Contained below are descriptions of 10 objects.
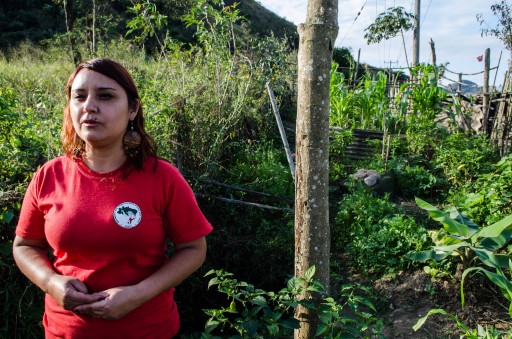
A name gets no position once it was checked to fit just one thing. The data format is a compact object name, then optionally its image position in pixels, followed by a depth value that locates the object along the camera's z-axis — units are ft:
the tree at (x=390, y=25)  38.88
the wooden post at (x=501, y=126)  23.02
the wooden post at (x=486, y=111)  25.59
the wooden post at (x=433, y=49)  35.00
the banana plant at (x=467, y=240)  10.52
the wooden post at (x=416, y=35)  39.37
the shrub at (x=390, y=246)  13.69
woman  4.77
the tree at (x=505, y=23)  43.98
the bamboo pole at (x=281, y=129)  16.84
